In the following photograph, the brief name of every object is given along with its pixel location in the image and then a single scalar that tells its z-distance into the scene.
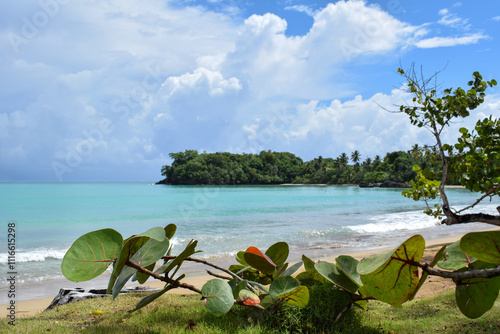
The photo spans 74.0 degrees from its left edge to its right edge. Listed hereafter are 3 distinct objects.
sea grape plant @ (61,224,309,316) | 1.66
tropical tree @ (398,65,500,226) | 3.10
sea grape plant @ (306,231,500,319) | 1.38
